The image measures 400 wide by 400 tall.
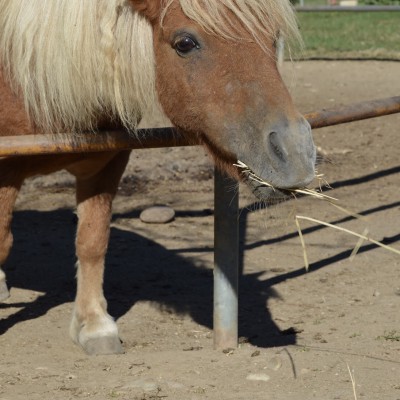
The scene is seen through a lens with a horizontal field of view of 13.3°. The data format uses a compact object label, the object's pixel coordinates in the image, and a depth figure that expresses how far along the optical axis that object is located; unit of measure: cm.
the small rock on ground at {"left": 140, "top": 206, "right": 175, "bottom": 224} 1145
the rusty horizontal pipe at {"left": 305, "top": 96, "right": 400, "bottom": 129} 699
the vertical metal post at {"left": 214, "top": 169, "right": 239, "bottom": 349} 723
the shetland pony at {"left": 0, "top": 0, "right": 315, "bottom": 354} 548
